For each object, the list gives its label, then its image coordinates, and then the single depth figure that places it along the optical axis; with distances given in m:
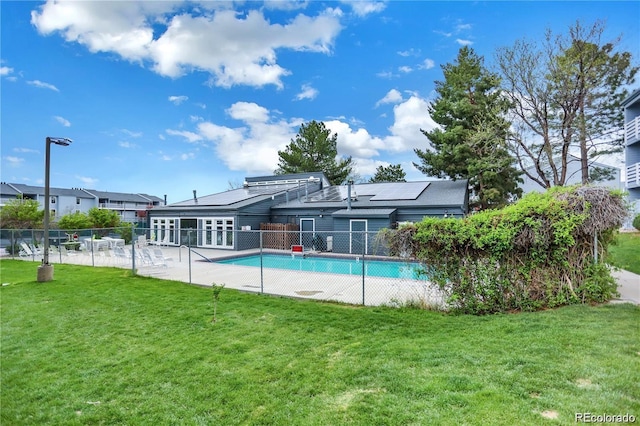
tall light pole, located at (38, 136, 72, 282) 10.00
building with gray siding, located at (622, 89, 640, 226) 18.91
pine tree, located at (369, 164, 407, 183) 39.41
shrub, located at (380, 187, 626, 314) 5.85
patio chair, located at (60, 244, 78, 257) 17.74
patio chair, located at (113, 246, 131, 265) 14.28
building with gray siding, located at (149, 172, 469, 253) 18.66
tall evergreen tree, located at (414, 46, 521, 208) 20.02
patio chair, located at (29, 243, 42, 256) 16.28
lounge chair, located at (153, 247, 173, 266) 12.98
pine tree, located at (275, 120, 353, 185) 37.19
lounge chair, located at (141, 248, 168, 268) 12.87
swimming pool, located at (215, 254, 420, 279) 13.62
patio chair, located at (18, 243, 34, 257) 16.81
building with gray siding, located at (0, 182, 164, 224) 43.16
